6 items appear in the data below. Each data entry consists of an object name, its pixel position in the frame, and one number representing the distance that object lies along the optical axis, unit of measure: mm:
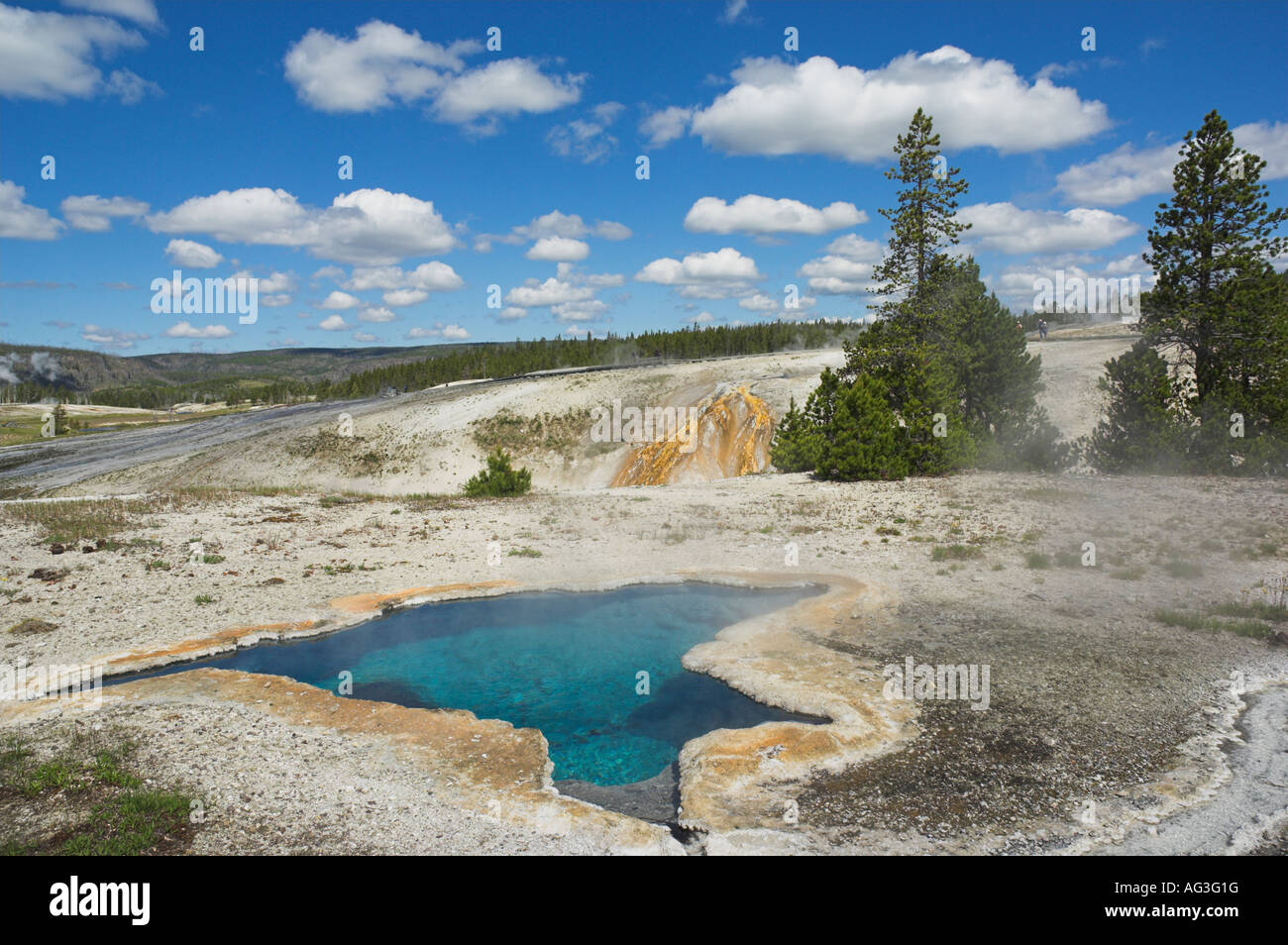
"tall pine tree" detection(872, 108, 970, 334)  29359
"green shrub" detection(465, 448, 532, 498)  30703
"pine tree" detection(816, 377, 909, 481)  28406
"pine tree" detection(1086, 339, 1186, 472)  24188
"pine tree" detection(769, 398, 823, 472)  32062
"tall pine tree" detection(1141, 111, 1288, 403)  22781
